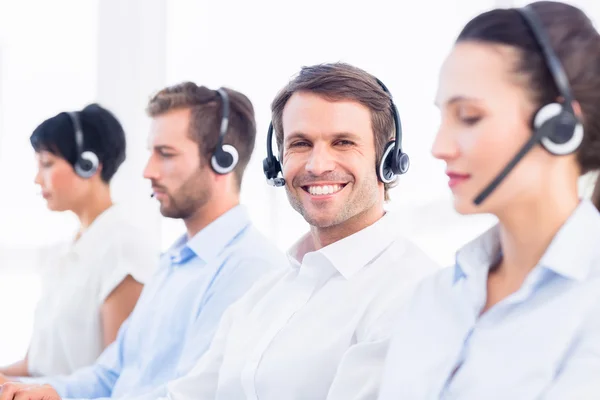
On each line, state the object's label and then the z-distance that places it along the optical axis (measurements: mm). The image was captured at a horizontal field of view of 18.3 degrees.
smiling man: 2341
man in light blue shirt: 2743
